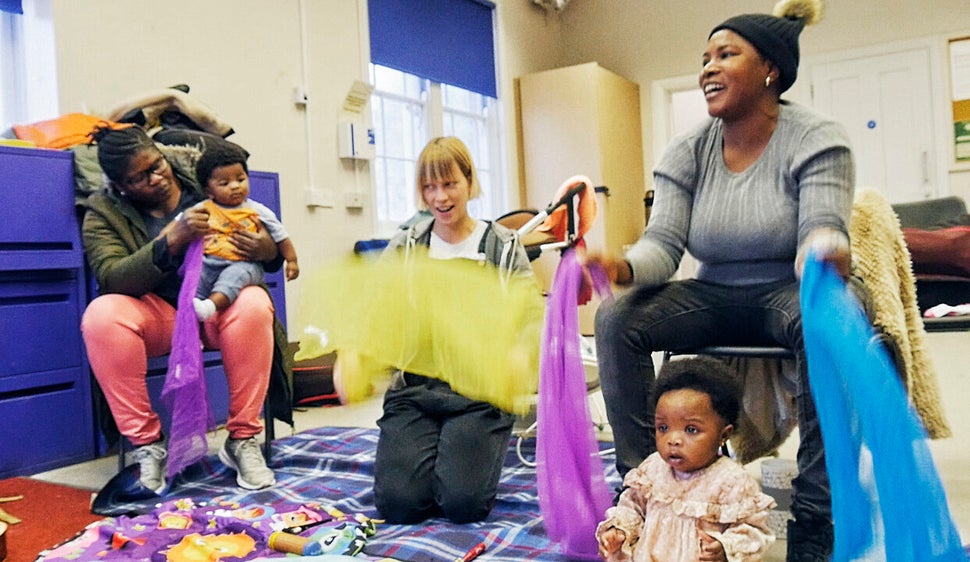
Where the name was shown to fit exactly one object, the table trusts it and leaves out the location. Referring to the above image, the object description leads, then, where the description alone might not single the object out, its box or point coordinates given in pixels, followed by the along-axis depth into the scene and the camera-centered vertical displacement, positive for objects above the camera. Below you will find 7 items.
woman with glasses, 2.13 +0.00
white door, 5.91 +1.17
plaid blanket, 1.63 -0.50
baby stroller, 1.87 +0.15
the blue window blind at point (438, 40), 4.96 +1.70
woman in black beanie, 1.52 +0.10
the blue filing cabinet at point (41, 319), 2.40 -0.02
